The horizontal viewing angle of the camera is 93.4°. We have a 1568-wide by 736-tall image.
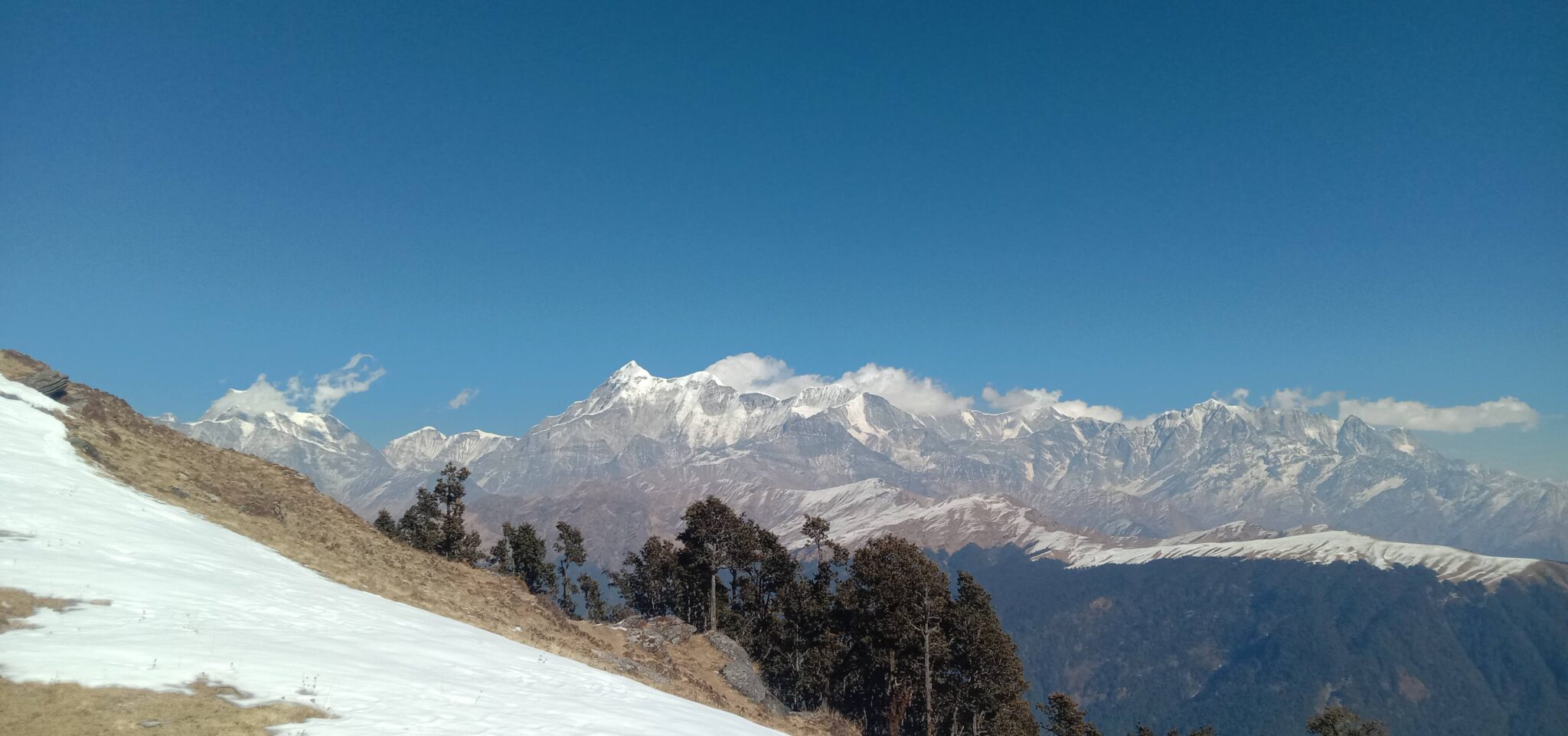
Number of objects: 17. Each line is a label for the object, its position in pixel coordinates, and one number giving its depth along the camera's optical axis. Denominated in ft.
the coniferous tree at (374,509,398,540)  253.63
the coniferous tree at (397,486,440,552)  181.88
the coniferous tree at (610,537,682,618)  287.89
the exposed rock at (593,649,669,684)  97.04
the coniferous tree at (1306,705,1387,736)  255.70
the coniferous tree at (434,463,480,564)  178.50
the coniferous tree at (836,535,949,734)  159.12
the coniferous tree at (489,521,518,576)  263.49
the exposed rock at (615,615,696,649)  151.84
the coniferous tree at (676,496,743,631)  227.20
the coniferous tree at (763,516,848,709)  200.44
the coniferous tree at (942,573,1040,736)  171.83
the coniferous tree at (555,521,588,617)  295.48
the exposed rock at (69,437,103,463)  91.40
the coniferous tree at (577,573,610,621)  354.33
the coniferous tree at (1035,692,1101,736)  236.43
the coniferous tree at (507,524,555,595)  310.65
